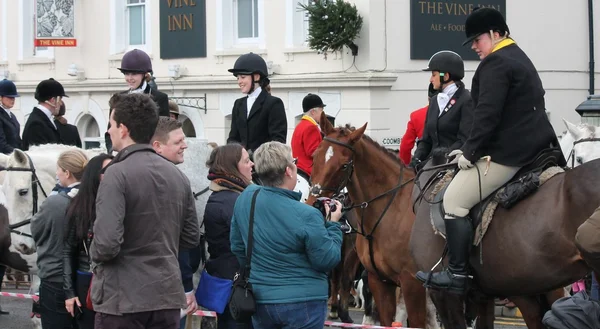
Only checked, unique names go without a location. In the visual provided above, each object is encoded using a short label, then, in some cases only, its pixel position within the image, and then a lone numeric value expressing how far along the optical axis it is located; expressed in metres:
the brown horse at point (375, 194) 9.64
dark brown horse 7.39
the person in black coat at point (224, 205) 8.00
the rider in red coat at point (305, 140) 12.68
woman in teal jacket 6.53
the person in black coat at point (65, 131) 13.44
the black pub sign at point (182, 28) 24.05
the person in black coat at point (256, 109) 10.45
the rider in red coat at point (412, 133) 12.14
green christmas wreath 20.33
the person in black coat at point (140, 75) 10.18
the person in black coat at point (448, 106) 9.79
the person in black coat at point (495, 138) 7.96
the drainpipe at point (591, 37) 23.11
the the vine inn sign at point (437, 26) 21.27
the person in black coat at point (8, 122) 12.99
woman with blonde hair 7.63
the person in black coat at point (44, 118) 12.41
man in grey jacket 5.91
